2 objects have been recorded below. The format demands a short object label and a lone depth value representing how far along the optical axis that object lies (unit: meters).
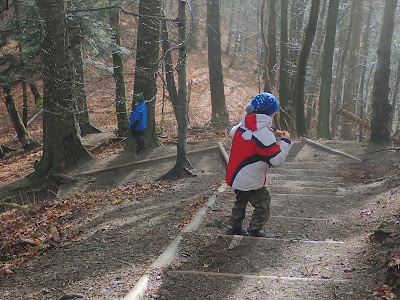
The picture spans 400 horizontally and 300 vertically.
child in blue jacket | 12.20
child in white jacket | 4.91
